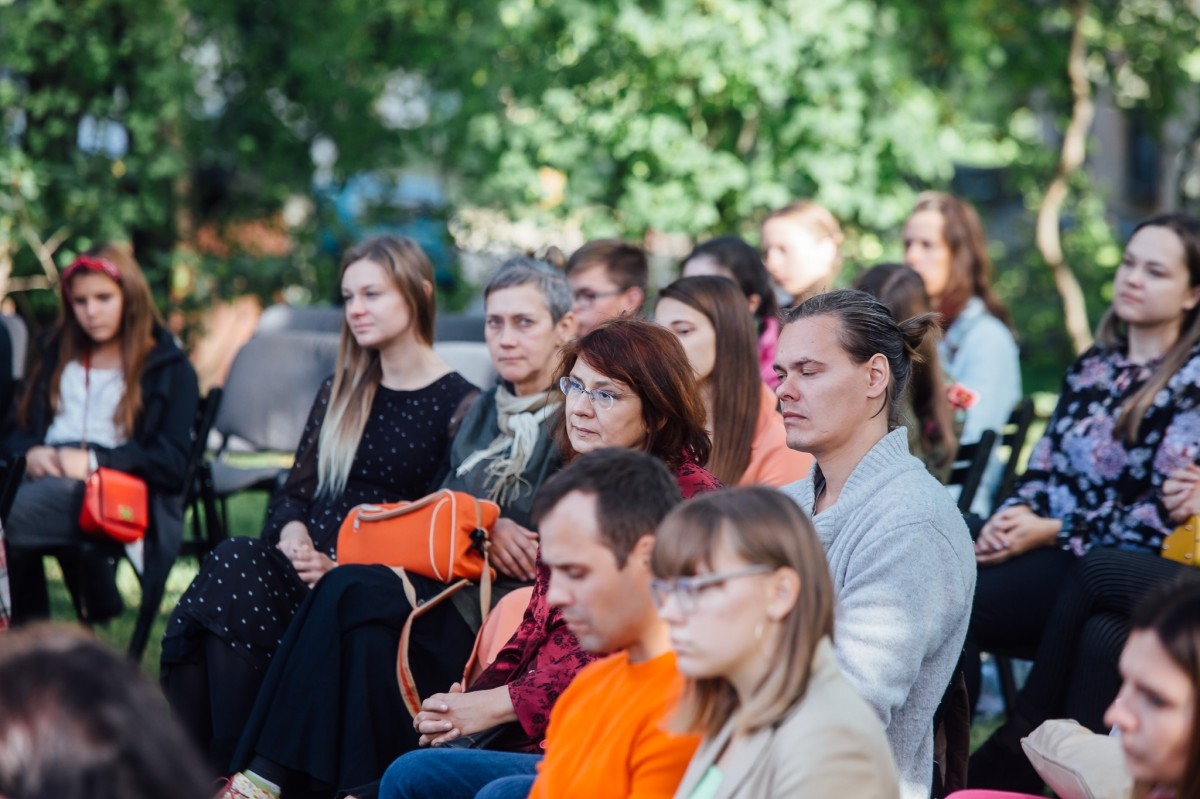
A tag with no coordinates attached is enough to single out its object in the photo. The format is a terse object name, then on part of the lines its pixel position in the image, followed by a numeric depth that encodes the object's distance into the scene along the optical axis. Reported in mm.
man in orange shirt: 4560
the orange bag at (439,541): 7425
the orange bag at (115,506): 9988
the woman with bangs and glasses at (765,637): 3997
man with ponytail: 5143
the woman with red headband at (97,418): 10233
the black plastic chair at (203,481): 10686
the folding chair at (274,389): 12504
